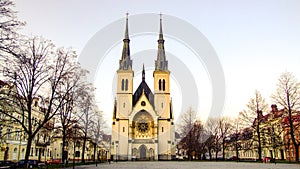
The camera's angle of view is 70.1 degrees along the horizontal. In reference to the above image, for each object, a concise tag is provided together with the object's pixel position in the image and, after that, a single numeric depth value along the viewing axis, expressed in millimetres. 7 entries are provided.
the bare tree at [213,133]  46258
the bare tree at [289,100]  26664
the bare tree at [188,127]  45390
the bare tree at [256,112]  32108
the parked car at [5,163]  22244
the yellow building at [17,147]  31071
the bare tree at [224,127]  46386
